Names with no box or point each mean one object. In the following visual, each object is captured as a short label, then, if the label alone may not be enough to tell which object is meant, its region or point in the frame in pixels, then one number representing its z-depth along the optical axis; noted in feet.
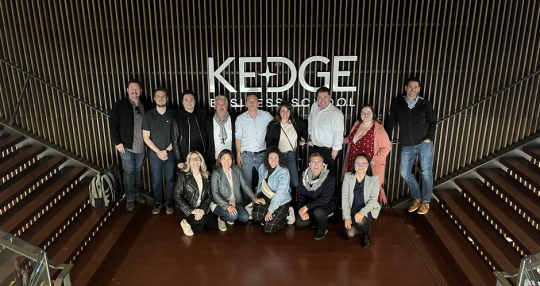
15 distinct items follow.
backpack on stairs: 15.35
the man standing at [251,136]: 15.55
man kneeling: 14.66
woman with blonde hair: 14.57
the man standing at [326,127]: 15.24
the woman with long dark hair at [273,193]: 14.69
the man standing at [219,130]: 15.62
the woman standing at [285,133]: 15.55
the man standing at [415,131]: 15.39
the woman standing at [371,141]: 15.30
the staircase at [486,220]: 12.52
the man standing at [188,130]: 15.47
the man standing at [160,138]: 15.48
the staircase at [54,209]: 12.84
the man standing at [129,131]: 15.55
